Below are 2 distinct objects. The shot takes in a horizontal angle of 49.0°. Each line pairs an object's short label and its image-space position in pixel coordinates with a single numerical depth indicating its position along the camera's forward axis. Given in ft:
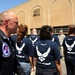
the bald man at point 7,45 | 3.18
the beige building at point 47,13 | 32.58
